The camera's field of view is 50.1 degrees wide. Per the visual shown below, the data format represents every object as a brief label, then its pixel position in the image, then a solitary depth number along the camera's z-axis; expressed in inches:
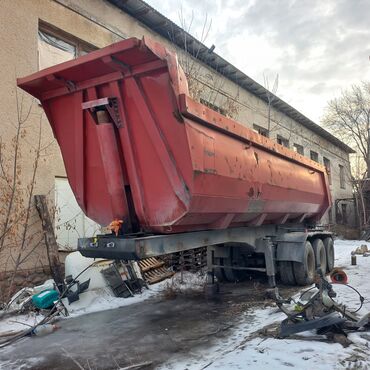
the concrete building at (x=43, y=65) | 283.0
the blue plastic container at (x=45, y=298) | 252.4
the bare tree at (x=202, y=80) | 443.8
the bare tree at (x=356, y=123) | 1234.0
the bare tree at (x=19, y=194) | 273.0
